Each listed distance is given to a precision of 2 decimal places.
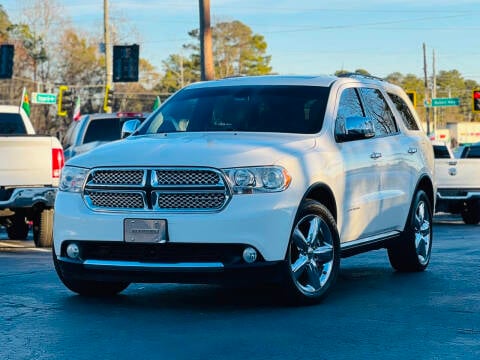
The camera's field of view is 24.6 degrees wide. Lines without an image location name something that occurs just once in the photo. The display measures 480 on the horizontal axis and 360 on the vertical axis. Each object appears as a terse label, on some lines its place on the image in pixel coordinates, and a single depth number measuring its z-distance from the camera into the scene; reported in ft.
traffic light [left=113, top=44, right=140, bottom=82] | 127.24
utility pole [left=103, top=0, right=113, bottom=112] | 136.05
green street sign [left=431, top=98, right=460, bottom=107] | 197.52
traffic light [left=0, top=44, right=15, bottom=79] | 130.31
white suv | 25.05
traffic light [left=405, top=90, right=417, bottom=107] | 123.75
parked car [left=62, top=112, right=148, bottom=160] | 69.14
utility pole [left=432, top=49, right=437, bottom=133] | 295.73
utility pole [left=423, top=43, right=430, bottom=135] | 256.23
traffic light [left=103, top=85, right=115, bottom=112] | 138.00
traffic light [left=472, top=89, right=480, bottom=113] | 134.97
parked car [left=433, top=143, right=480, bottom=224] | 65.77
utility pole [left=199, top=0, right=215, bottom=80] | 88.84
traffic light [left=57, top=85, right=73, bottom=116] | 145.69
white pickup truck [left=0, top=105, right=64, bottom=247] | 43.91
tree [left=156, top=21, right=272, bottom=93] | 337.80
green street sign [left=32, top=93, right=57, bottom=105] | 153.99
